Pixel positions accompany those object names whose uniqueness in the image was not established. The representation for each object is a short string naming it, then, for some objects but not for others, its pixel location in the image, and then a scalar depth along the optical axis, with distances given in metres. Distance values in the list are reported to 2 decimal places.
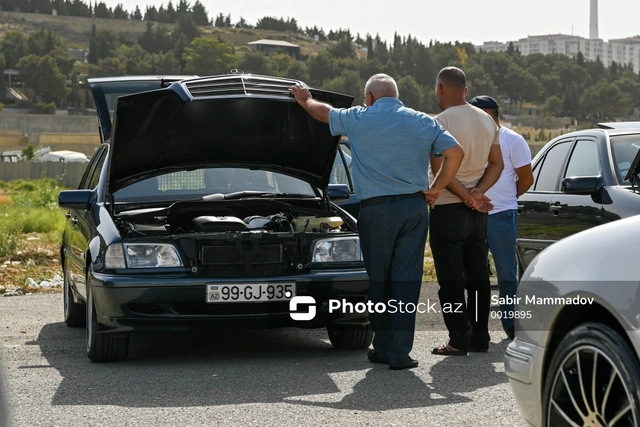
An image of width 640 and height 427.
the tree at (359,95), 188.36
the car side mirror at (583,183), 8.07
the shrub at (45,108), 177.38
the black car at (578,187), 8.05
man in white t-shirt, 7.70
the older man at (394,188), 6.71
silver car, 3.43
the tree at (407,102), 195.55
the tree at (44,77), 188.00
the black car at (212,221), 6.89
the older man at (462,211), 7.13
